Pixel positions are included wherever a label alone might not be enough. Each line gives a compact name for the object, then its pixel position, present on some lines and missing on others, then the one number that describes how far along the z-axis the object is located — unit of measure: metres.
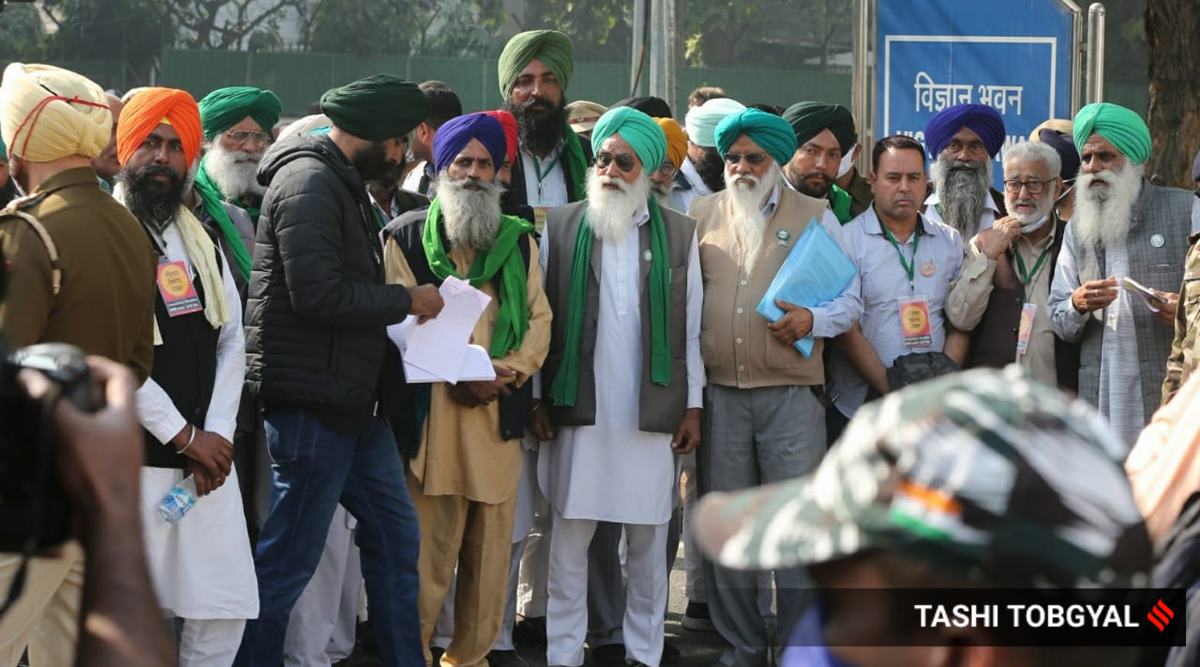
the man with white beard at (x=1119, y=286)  13.88
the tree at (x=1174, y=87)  20.58
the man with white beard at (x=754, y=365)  13.55
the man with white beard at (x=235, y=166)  12.82
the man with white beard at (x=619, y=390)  13.47
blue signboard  19.87
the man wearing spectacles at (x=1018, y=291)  14.20
